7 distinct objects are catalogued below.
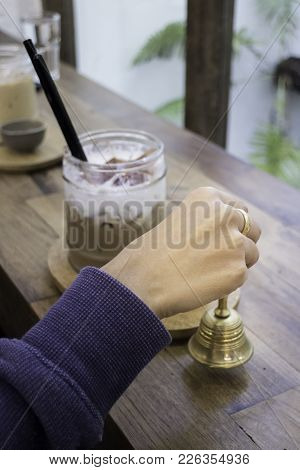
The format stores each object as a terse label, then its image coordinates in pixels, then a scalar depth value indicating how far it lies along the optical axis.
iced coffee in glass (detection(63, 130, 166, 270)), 0.66
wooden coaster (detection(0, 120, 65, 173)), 0.99
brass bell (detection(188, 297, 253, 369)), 0.56
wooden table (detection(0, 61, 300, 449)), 0.50
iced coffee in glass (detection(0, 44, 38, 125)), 1.05
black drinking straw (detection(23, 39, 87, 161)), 0.62
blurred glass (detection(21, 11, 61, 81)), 1.35
